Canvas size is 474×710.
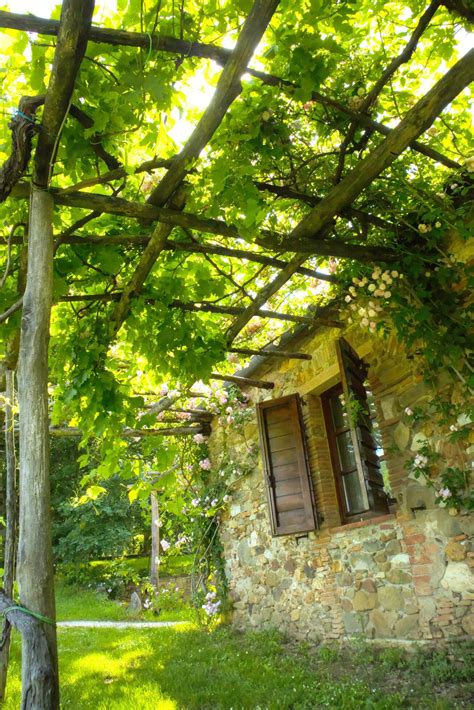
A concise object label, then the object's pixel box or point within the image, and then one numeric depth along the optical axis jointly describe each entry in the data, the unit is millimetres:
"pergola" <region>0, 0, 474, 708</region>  1864
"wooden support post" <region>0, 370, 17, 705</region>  4371
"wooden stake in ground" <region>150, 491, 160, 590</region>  13172
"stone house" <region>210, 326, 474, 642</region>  4277
